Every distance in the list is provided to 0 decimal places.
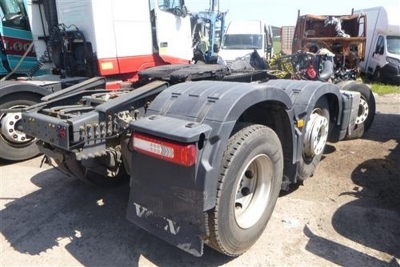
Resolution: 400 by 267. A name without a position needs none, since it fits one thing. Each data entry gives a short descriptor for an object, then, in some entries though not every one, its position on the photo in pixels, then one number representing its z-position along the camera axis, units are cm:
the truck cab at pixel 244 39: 1350
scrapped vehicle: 557
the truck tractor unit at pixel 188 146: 226
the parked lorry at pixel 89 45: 455
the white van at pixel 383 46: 1330
